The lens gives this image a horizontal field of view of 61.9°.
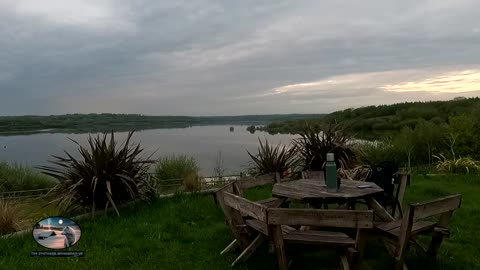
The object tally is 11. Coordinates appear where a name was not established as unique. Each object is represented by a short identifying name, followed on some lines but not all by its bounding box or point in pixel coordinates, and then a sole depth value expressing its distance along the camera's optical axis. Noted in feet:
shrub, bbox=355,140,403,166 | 37.68
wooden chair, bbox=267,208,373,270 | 10.30
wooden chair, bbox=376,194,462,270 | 10.71
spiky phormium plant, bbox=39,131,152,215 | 18.84
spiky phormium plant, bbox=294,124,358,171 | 26.84
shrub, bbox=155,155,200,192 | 31.52
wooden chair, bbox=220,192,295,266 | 12.36
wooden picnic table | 13.37
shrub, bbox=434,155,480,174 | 30.55
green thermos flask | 14.07
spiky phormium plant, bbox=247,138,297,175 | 26.53
